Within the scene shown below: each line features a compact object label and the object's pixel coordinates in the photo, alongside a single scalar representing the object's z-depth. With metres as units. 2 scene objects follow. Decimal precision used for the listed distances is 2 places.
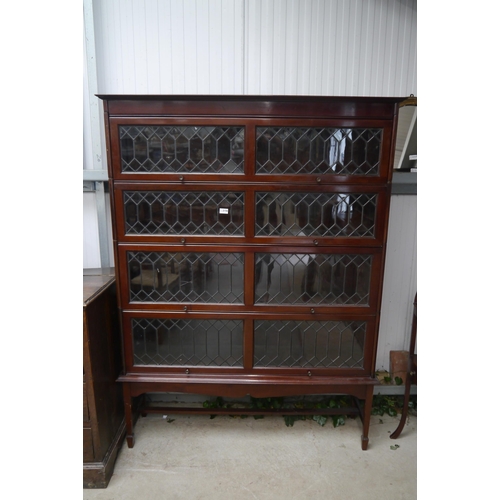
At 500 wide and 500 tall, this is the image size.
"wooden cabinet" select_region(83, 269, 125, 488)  1.86
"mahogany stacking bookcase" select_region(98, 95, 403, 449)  1.83
